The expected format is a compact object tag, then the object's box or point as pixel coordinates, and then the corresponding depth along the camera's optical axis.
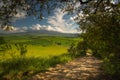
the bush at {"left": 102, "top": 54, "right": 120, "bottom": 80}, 3.94
